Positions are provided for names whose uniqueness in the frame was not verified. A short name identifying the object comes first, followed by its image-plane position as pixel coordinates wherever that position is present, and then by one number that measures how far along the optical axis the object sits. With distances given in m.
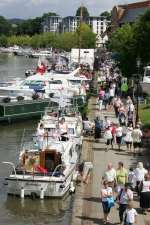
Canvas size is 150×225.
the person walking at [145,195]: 23.39
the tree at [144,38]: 58.28
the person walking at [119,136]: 35.80
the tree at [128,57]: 61.91
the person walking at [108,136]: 35.88
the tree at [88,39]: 161.27
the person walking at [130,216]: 20.19
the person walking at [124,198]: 21.98
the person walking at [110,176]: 24.83
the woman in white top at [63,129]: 32.63
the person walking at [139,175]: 24.98
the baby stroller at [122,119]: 42.83
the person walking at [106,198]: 22.42
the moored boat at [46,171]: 27.03
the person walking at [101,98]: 52.13
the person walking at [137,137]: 34.72
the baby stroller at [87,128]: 39.91
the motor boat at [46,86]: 55.41
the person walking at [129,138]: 34.91
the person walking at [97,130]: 38.28
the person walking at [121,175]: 24.66
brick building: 170.98
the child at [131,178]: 25.02
